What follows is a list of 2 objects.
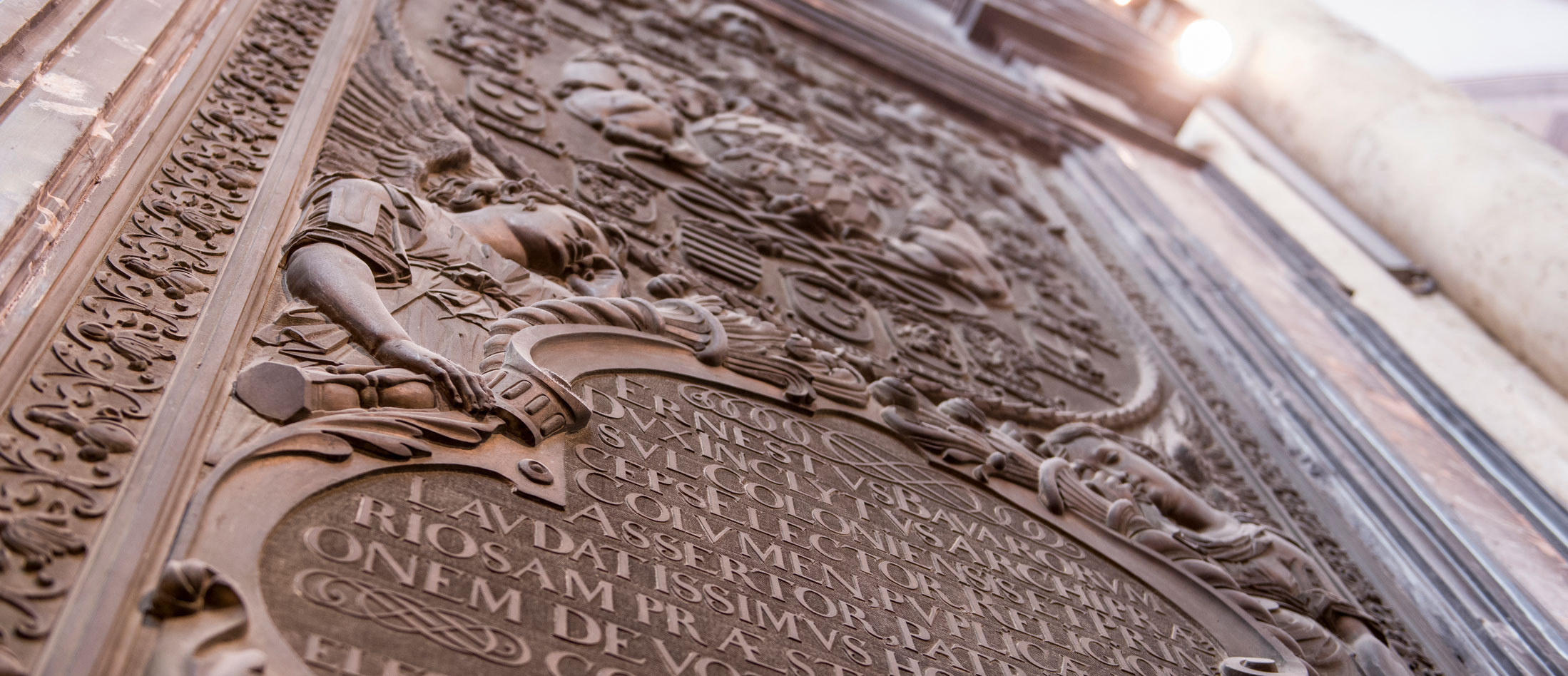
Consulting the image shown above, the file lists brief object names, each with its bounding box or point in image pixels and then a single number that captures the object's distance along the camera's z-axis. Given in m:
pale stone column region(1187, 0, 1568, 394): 7.04
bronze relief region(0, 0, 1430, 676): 2.04
